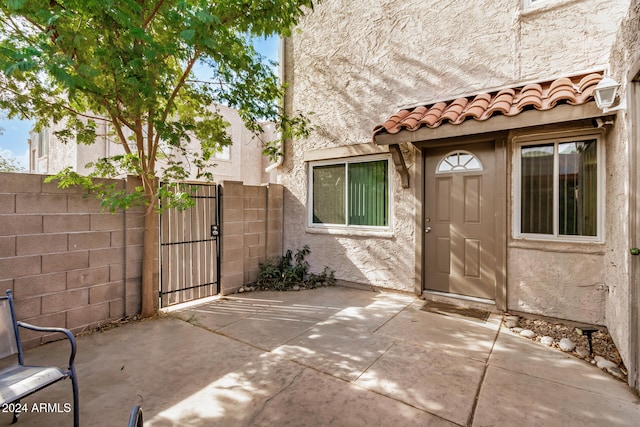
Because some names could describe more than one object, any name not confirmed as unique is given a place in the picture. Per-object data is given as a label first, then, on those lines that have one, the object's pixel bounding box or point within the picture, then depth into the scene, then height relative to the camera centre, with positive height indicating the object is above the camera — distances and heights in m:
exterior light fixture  3.05 +1.24
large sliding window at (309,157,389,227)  5.94 +0.46
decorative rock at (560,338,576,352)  3.47 -1.51
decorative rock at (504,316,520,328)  4.17 -1.50
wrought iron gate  5.14 -0.63
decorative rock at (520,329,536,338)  3.86 -1.53
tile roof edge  4.04 +1.97
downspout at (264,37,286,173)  7.22 +3.47
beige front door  4.77 -0.09
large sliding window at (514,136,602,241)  4.01 +0.36
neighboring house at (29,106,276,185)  11.20 +2.60
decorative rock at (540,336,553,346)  3.66 -1.54
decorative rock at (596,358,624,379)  2.93 -1.53
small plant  6.29 -1.29
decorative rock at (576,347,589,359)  3.31 -1.53
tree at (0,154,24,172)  10.51 +1.83
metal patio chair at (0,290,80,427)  1.97 -1.14
